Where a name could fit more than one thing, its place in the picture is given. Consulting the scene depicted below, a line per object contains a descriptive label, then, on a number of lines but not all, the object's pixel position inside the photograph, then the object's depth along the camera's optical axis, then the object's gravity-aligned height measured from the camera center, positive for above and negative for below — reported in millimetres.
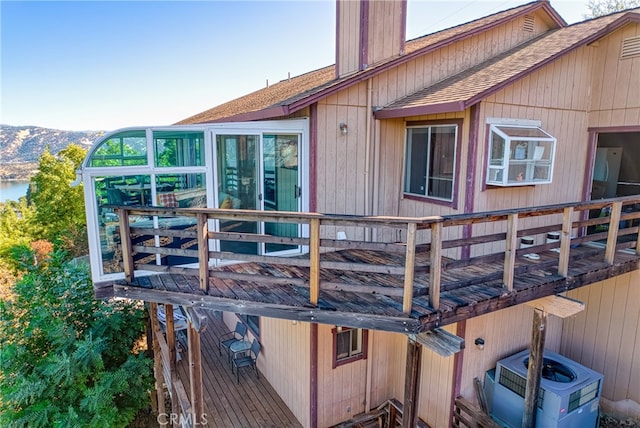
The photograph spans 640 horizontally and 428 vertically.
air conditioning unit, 5145 -3394
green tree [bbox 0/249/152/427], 6082 -3551
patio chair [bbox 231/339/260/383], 6968 -3903
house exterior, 5066 +45
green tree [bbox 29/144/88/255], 19781 -2560
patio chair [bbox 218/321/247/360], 7534 -3808
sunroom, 4383 -273
